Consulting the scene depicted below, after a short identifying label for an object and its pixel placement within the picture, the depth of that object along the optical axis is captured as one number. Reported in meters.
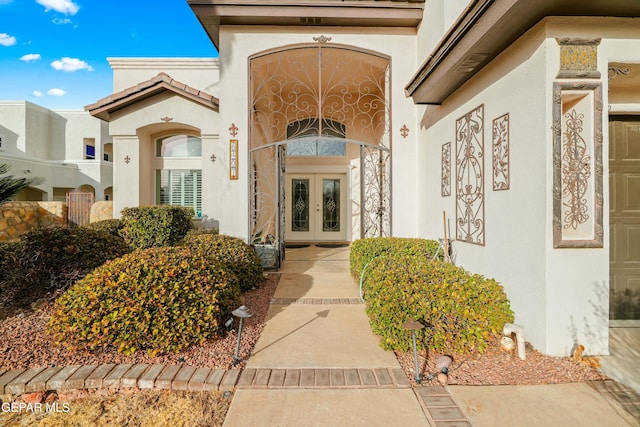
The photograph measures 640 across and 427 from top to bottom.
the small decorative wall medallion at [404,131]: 6.80
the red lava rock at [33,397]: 2.50
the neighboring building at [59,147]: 17.67
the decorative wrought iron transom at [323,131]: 6.95
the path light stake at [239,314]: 2.82
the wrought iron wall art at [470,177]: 4.18
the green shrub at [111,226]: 7.16
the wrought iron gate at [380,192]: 6.86
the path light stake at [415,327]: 2.57
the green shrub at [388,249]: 5.10
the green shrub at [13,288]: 3.82
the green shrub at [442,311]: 3.07
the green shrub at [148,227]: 7.39
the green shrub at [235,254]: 5.04
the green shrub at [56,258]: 3.85
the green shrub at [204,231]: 6.99
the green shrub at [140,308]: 2.91
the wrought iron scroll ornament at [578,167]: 3.00
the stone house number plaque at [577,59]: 3.00
